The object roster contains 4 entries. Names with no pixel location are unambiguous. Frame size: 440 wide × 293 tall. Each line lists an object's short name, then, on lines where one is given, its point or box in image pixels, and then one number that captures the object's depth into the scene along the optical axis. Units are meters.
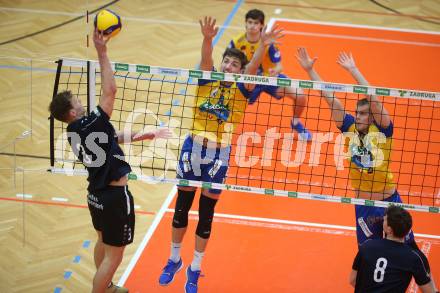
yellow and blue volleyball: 13.00
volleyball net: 18.77
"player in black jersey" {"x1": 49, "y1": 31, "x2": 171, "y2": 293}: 12.61
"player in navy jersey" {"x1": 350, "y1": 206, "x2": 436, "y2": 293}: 11.41
